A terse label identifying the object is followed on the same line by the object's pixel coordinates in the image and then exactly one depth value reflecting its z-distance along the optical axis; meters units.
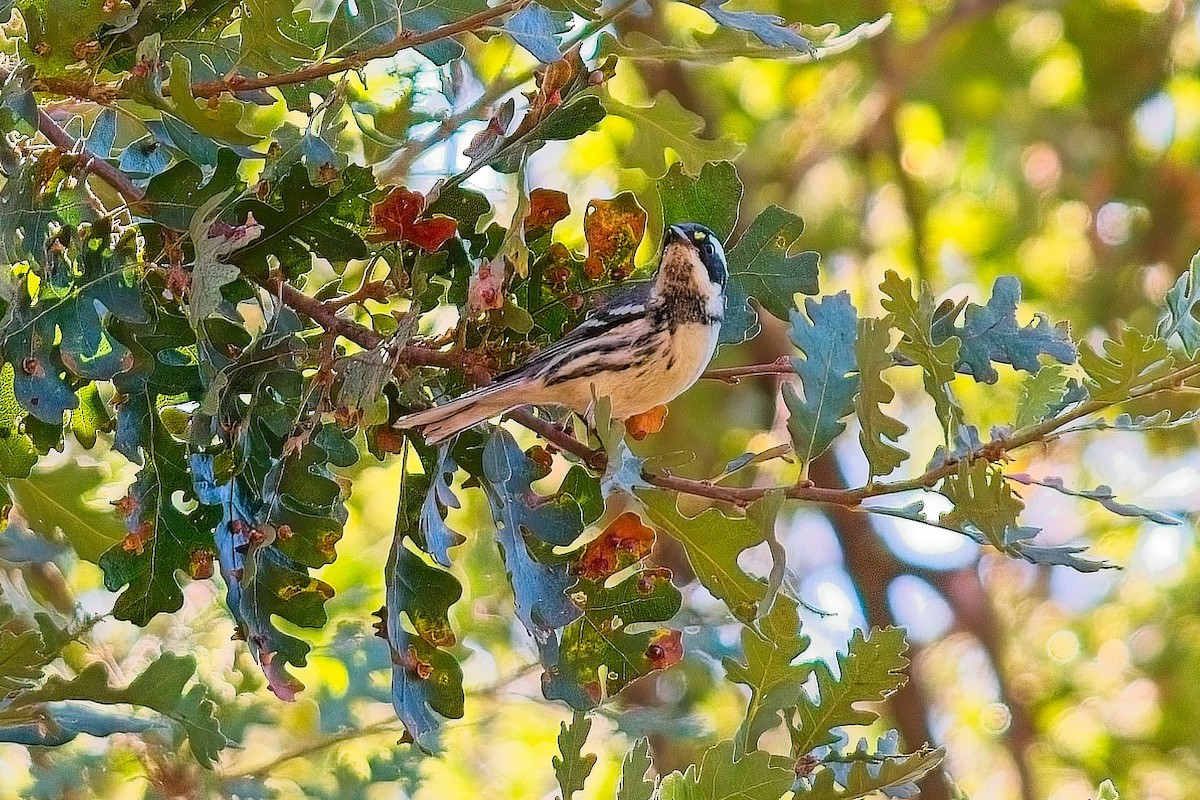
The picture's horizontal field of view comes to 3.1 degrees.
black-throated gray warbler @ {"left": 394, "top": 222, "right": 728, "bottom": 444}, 7.45
